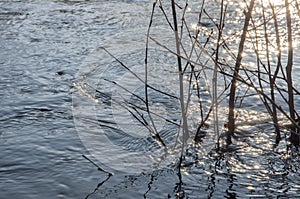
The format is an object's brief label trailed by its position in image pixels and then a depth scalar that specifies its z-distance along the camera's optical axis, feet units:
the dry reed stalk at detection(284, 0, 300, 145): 8.98
